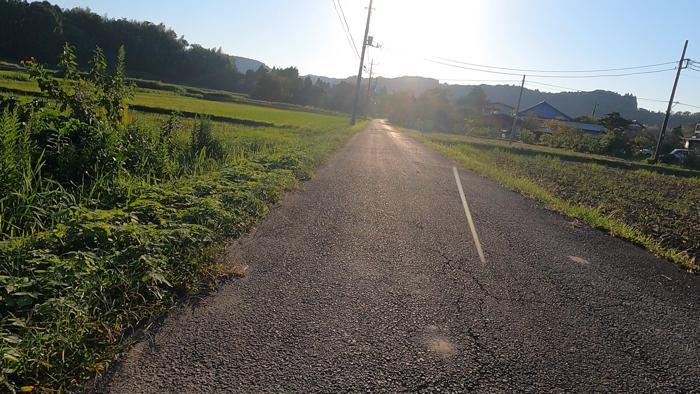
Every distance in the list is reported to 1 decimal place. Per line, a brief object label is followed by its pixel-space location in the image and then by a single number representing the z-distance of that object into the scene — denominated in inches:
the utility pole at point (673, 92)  1150.2
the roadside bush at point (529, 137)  1876.5
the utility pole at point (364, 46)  1273.4
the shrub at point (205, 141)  313.3
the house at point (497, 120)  2567.4
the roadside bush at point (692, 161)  1196.9
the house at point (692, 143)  1724.9
